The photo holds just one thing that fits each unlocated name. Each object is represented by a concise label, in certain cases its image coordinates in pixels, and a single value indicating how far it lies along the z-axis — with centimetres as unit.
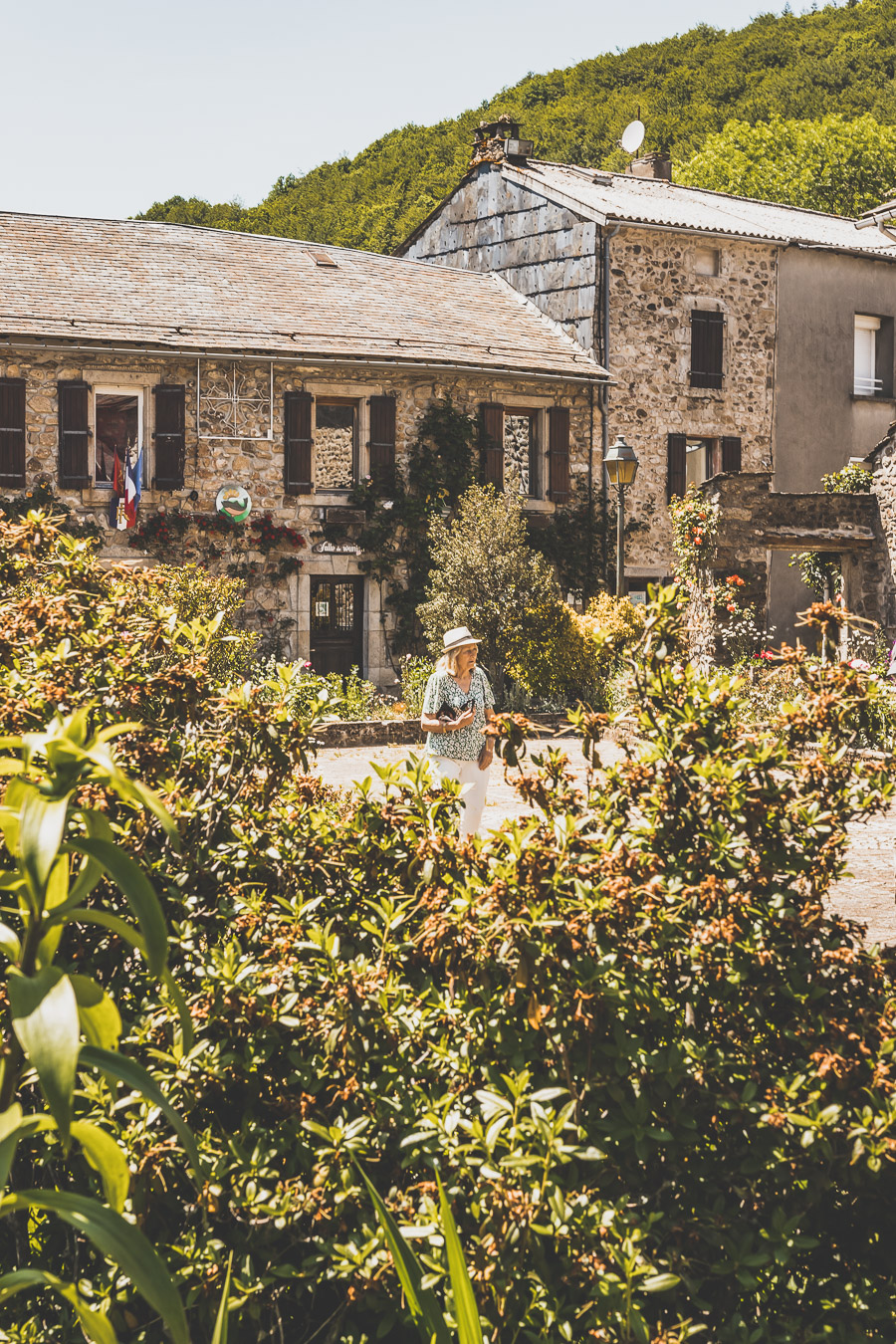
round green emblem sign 1888
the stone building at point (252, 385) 1819
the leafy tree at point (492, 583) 1764
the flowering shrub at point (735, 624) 1700
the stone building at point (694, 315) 2261
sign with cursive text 1966
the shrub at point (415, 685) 1654
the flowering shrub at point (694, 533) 1734
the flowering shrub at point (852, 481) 1881
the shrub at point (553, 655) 1716
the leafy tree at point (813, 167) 4400
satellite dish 2855
